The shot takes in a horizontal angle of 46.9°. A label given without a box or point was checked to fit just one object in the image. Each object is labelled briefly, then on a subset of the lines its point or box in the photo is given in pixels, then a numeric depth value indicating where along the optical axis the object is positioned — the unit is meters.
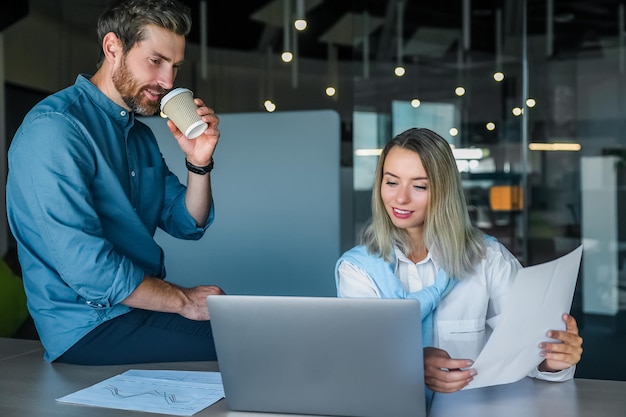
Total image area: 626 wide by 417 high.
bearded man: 1.61
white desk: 1.21
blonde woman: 1.72
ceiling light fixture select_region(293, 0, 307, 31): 4.89
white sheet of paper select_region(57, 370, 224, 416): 1.26
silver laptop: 1.09
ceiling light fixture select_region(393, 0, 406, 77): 4.75
